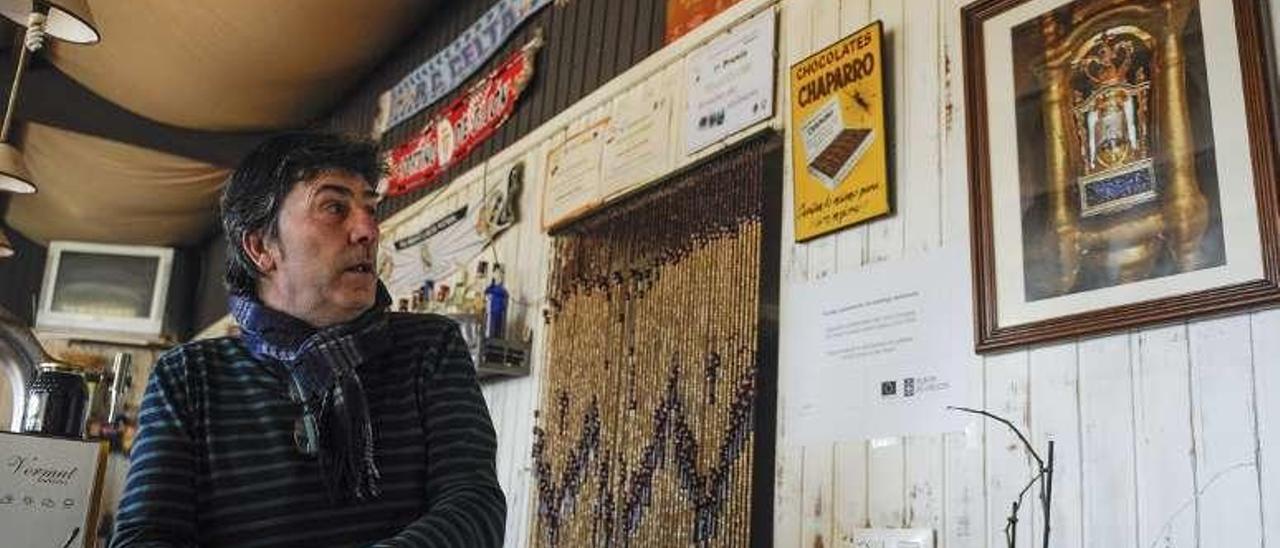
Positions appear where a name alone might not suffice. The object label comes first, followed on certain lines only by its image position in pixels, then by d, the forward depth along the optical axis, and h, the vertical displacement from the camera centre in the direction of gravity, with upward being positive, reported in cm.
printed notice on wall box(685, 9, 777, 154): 262 +103
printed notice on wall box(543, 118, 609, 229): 323 +97
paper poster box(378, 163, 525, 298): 372 +95
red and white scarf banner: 381 +137
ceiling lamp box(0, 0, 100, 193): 304 +127
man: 131 +11
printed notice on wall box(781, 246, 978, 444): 199 +32
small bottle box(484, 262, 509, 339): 345 +58
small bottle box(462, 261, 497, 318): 365 +70
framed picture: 160 +57
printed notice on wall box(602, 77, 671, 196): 296 +99
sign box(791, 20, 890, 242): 224 +78
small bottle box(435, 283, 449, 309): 390 +70
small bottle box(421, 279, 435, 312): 403 +72
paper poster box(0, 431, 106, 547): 212 -2
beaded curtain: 248 +34
